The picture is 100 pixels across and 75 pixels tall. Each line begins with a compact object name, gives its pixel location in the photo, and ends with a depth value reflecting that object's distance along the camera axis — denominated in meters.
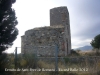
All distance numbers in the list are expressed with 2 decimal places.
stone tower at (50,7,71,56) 9.91
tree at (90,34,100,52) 15.82
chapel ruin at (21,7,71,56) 7.95
